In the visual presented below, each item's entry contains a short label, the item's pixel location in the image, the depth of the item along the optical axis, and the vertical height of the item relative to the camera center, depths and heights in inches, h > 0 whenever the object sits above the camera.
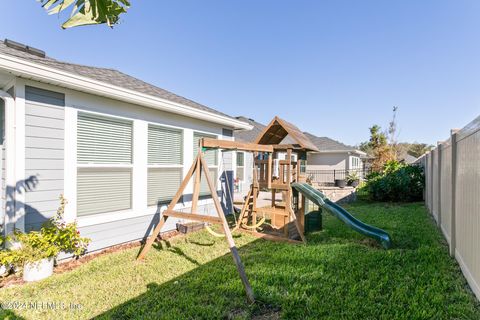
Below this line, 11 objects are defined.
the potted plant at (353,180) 652.1 -47.7
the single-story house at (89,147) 147.9 +8.3
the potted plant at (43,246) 140.4 -49.8
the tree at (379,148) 658.2 +35.8
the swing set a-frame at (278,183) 225.5 -20.6
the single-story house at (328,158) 799.1 +9.1
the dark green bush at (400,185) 409.1 -36.8
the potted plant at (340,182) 639.4 -53.4
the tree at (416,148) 1929.1 +103.4
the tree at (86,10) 34.5 +20.8
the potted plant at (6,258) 133.2 -51.6
